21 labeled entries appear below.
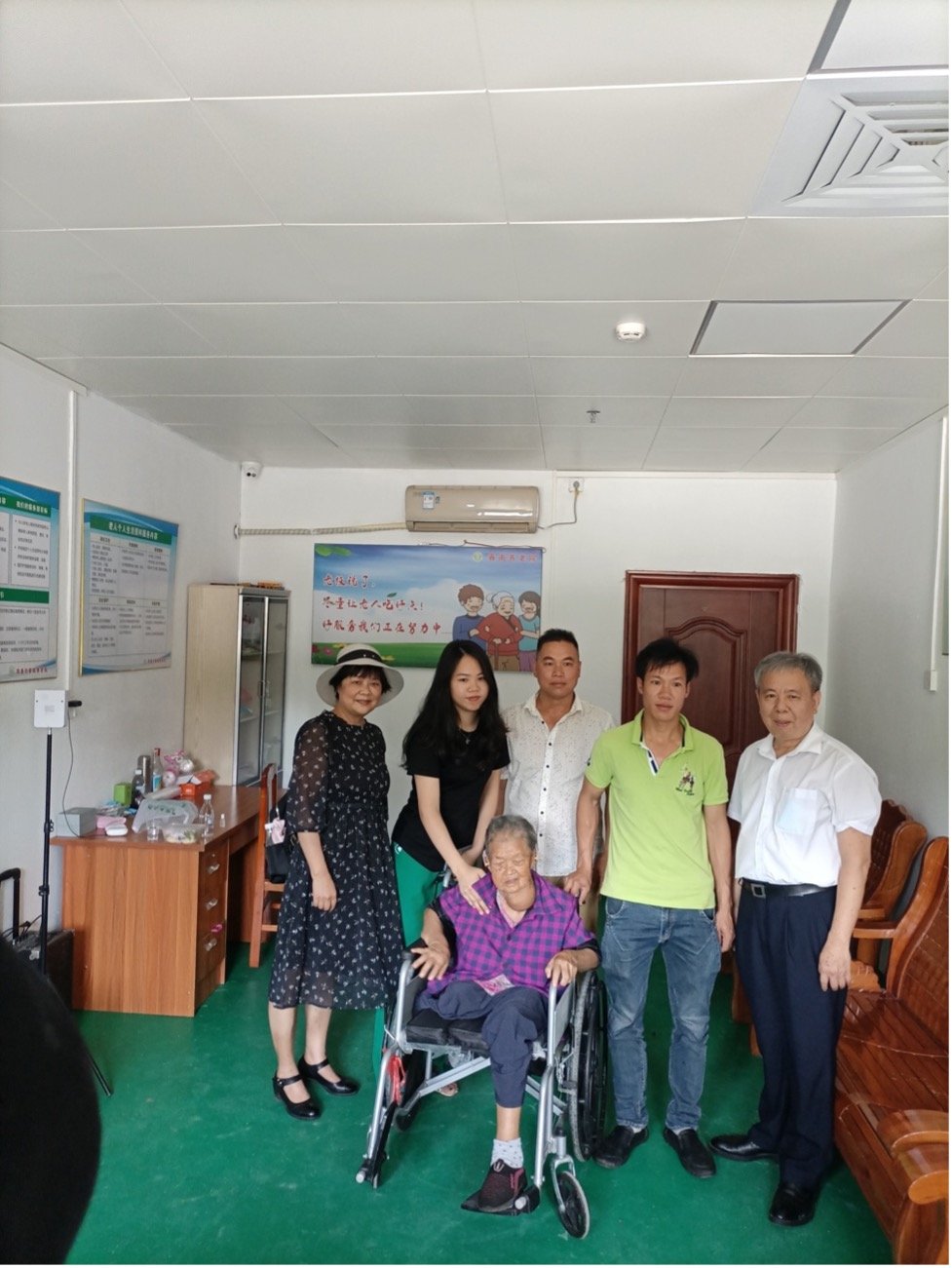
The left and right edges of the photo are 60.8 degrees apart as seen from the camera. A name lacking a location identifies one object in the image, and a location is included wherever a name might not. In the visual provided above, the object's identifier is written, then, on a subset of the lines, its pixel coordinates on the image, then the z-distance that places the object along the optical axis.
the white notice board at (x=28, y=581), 2.84
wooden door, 4.70
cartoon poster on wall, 4.77
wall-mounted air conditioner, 4.63
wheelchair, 2.06
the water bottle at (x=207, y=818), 3.35
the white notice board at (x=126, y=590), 3.38
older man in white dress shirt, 2.12
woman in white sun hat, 2.54
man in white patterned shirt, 2.72
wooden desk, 3.18
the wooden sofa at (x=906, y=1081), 1.68
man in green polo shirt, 2.31
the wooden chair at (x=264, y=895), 3.63
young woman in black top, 2.48
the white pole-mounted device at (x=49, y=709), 2.73
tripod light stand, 2.71
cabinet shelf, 4.21
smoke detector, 2.45
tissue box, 3.22
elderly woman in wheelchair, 2.10
